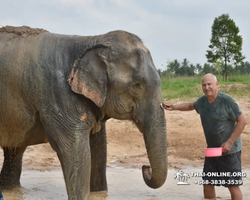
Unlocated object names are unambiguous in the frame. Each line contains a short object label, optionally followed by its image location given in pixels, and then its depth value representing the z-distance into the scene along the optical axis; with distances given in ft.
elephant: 25.86
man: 26.65
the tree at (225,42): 135.95
